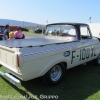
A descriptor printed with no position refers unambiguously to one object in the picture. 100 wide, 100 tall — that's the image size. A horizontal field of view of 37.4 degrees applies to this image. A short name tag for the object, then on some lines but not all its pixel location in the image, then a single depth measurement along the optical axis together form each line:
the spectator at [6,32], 8.24
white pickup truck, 3.47
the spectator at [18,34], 7.62
